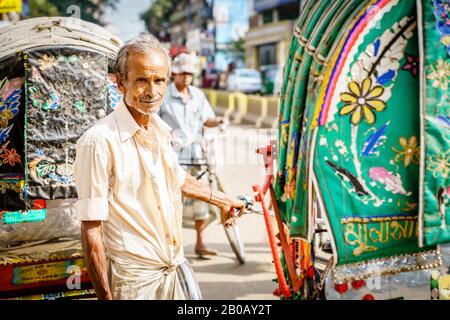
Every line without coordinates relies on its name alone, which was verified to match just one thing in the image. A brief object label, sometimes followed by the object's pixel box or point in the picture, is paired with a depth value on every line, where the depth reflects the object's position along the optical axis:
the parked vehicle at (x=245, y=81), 32.75
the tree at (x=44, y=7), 22.27
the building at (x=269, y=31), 41.41
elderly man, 2.35
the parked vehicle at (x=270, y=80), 27.50
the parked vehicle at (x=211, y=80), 42.19
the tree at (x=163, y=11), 37.47
